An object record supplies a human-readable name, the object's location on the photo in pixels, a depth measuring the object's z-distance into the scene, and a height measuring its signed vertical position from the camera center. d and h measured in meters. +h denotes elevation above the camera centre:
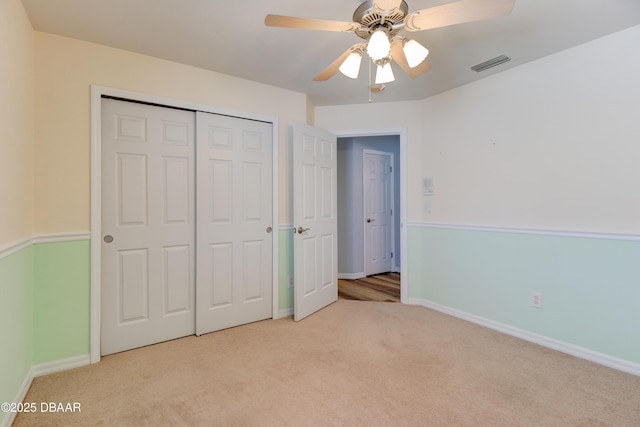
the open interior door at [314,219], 2.85 -0.04
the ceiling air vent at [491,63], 2.35 +1.25
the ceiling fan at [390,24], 1.31 +0.93
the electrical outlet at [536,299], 2.40 -0.69
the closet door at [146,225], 2.23 -0.07
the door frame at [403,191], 3.35 +0.27
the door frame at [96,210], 2.13 +0.05
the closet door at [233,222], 2.59 -0.05
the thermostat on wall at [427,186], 3.22 +0.32
